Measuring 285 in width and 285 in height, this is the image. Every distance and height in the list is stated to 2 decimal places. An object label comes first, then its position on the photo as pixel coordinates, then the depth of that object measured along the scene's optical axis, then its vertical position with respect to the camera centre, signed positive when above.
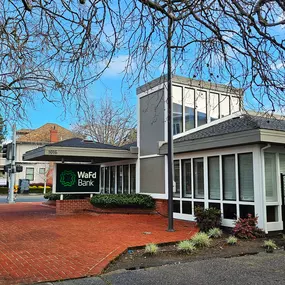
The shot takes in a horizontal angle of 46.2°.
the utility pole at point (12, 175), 22.24 +0.35
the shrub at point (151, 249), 7.69 -1.59
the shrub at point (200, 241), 8.54 -1.56
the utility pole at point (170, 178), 10.84 +0.06
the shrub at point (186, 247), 7.88 -1.58
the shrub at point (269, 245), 8.48 -1.67
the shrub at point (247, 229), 9.65 -1.43
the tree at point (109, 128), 32.17 +5.11
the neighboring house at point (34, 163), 43.84 +2.35
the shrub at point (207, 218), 10.67 -1.24
